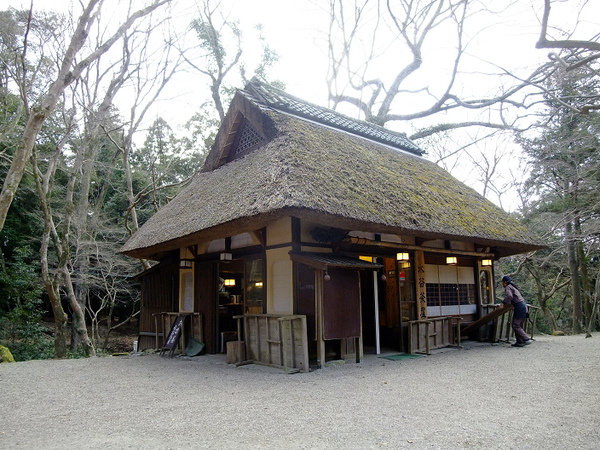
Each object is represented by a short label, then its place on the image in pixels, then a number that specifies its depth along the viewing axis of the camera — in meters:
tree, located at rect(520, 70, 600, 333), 11.54
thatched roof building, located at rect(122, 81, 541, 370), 6.29
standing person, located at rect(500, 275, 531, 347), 8.33
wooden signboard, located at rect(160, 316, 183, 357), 8.76
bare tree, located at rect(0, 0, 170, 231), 6.33
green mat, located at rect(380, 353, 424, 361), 7.26
